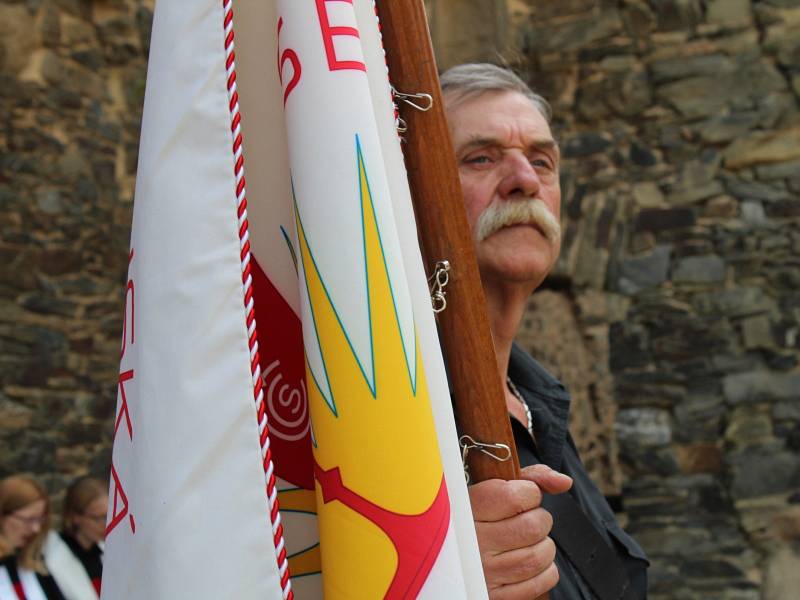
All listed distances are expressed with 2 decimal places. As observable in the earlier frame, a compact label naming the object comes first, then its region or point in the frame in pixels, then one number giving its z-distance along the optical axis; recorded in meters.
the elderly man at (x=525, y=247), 1.59
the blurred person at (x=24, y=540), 2.77
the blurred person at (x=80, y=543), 2.88
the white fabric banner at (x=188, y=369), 1.15
